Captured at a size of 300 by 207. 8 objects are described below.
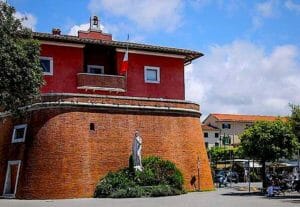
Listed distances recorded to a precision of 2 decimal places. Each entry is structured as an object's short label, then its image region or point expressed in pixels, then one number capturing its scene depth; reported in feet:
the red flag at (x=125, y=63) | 74.32
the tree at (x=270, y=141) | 65.12
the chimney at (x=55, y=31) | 82.75
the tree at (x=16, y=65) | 50.41
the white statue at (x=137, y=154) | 64.41
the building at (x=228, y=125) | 197.59
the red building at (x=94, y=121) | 63.43
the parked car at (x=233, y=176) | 108.92
